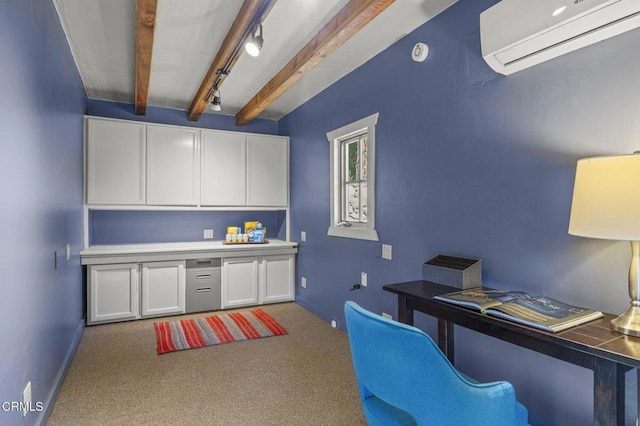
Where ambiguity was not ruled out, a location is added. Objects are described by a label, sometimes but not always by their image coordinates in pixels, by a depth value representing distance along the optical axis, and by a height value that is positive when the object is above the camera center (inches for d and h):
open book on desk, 55.0 -16.8
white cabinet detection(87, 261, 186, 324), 148.3 -34.8
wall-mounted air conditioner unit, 56.1 +32.1
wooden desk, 44.8 -19.3
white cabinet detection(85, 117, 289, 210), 155.4 +21.9
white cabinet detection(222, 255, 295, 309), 171.9 -34.7
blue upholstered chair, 41.7 -21.4
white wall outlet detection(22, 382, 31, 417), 65.2 -35.8
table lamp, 46.7 +0.7
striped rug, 129.5 -48.0
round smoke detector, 97.6 +44.8
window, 122.1 +12.5
